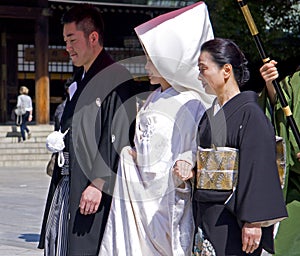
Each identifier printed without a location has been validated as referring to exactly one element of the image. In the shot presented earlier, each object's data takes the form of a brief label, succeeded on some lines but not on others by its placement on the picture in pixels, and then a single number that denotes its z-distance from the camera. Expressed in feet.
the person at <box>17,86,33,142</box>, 69.14
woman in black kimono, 13.02
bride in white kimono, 14.93
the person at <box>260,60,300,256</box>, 15.98
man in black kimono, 15.58
